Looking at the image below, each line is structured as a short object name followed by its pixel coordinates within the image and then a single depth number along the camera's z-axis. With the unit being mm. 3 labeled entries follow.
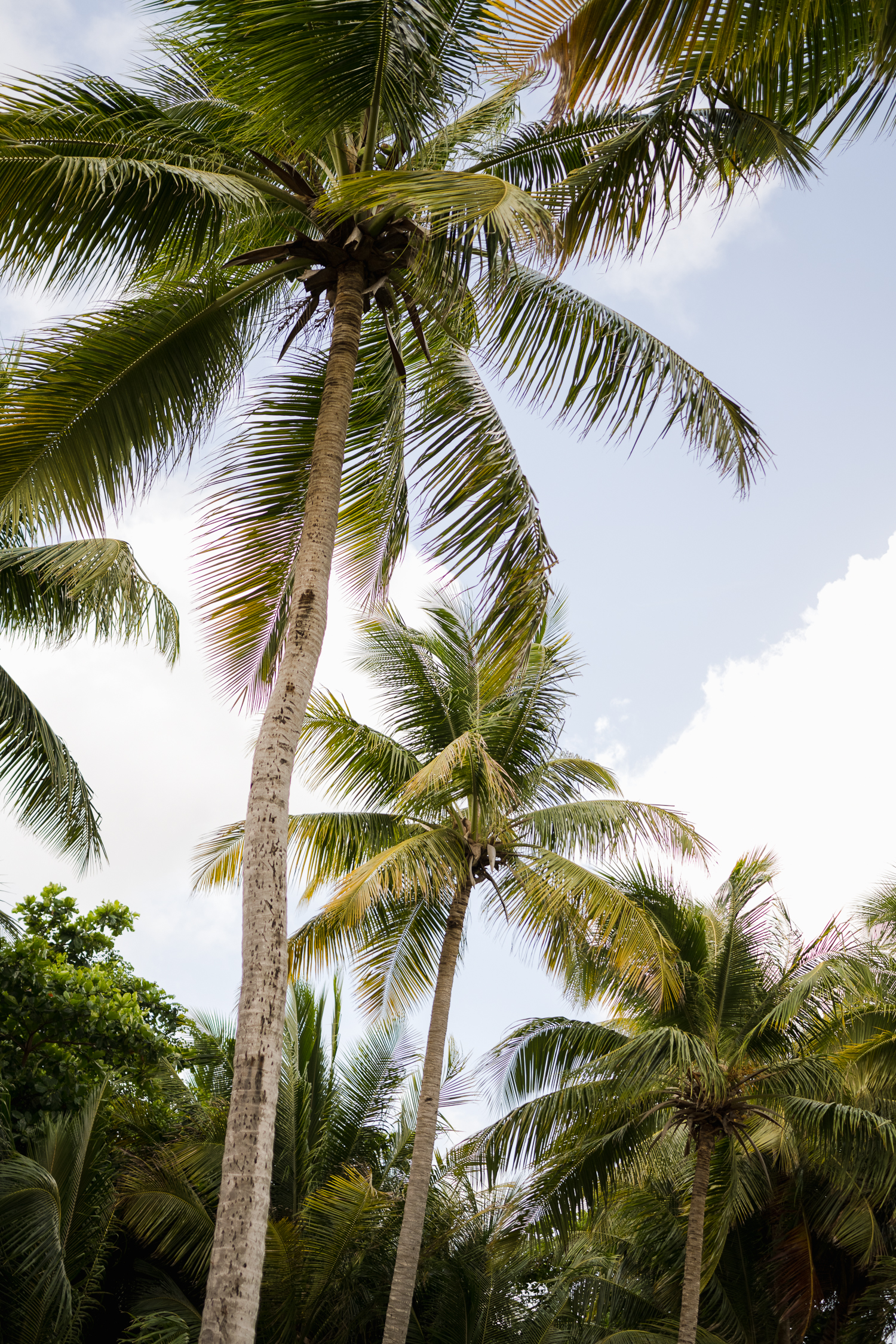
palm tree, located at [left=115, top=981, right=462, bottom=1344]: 12531
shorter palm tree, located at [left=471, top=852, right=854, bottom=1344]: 12633
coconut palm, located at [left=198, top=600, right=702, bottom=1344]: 11453
